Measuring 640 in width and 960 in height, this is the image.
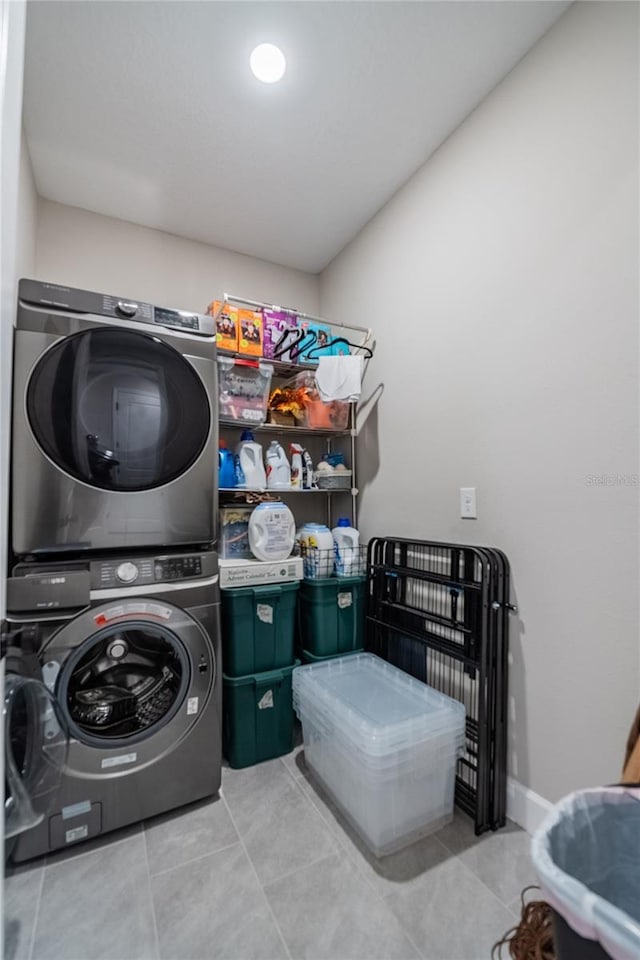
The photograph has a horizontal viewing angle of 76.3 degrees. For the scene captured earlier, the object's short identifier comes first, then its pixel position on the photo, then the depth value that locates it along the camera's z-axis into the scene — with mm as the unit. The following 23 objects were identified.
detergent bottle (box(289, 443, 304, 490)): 2225
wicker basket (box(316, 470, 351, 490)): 2322
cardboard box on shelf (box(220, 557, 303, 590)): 1744
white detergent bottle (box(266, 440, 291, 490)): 2135
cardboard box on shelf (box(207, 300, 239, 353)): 1949
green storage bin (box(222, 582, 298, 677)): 1742
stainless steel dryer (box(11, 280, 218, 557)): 1315
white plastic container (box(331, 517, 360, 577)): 2027
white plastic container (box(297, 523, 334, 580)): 1990
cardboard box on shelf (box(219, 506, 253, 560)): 1979
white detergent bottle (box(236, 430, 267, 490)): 2014
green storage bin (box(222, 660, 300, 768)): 1732
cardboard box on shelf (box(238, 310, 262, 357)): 1985
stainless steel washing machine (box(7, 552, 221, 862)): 1273
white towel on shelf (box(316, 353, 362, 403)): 1997
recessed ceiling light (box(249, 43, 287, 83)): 1427
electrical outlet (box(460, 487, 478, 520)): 1648
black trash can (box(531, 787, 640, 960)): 766
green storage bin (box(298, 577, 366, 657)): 1935
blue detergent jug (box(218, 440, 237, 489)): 2012
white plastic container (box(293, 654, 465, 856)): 1310
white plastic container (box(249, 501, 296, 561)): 1898
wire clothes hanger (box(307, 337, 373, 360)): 2182
